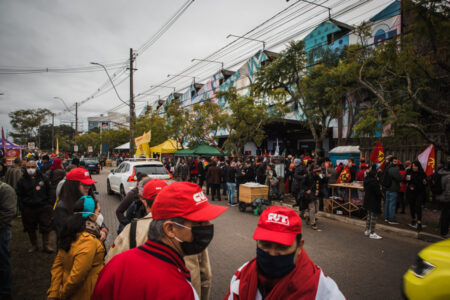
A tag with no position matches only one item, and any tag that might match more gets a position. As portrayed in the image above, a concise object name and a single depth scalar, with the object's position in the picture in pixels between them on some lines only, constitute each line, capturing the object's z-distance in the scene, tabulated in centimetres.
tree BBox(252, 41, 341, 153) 1359
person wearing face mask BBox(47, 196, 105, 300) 229
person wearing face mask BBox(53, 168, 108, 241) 348
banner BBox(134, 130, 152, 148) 1928
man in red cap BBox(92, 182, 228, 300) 124
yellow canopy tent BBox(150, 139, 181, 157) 2436
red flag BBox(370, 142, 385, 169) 1056
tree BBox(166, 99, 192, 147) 2195
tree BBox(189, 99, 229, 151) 1945
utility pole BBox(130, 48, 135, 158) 2006
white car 1055
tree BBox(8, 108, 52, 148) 4047
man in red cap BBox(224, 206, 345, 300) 176
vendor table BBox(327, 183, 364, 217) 891
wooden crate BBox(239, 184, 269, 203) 988
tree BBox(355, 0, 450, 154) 664
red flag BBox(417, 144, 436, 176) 875
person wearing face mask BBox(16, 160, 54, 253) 543
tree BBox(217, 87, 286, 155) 1744
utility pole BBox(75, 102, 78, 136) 3829
